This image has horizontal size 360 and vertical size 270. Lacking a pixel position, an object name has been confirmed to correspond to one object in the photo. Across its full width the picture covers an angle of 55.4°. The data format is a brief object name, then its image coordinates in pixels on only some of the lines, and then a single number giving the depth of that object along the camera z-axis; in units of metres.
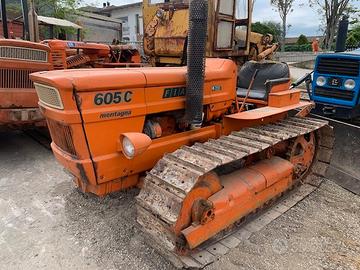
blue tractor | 5.19
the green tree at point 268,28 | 28.71
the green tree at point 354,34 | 23.24
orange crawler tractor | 2.47
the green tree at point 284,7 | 28.16
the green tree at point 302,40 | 32.95
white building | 31.79
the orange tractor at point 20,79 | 4.47
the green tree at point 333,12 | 25.91
